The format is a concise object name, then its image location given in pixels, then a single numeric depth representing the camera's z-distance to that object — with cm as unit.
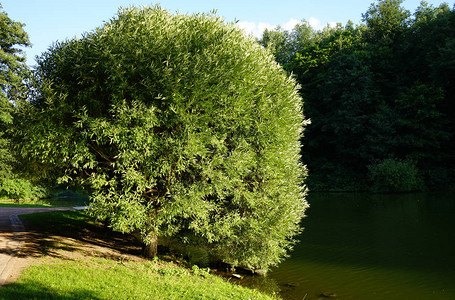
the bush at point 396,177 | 4591
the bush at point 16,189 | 4222
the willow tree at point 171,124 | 1220
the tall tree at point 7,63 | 3769
